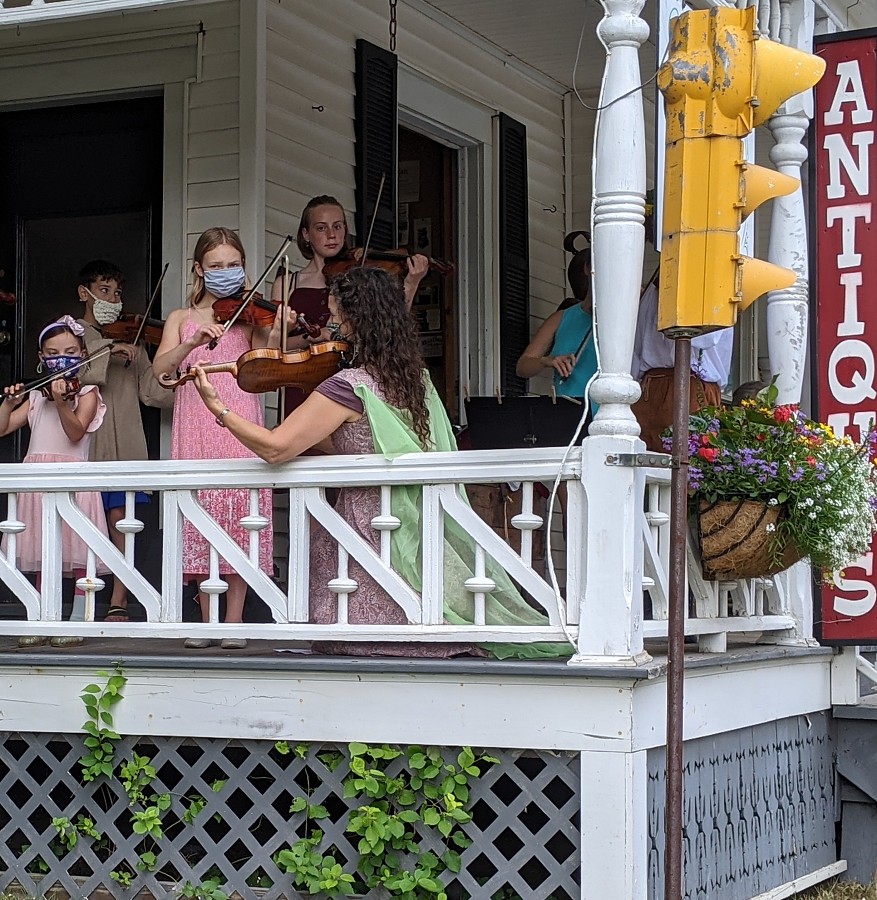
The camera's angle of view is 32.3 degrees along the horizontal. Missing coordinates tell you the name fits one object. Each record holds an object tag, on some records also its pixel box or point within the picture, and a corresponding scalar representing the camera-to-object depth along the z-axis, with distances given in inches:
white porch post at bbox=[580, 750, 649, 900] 168.7
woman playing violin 186.4
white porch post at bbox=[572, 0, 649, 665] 172.7
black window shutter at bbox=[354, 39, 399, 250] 286.5
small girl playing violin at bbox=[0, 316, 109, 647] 234.8
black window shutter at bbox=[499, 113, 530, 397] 342.6
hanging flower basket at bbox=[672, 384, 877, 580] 205.2
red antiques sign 238.5
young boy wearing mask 249.3
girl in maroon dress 242.1
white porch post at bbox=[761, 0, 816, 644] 236.5
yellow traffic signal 158.7
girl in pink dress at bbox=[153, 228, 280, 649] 217.5
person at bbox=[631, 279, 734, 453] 233.5
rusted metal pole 151.8
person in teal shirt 277.6
